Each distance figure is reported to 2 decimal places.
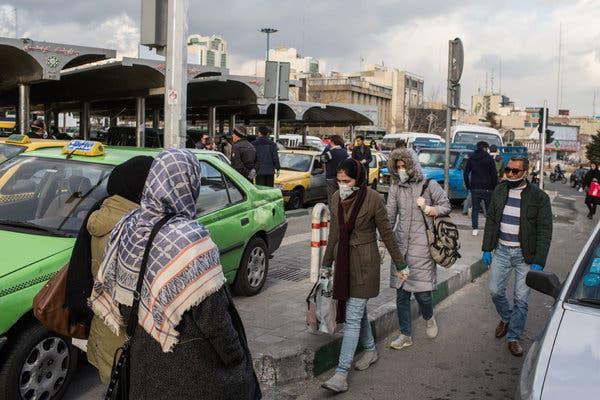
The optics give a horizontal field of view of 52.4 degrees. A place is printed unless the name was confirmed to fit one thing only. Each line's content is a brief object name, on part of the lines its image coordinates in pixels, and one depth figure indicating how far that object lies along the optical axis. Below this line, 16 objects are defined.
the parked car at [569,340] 2.58
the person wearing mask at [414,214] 5.22
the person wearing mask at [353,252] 4.49
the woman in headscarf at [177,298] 2.23
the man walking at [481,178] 12.03
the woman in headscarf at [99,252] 2.61
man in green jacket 5.33
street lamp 42.28
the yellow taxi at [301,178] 14.70
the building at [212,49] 135.00
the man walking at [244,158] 11.36
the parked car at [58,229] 3.64
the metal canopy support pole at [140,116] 24.40
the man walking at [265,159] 12.32
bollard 5.67
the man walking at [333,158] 12.46
